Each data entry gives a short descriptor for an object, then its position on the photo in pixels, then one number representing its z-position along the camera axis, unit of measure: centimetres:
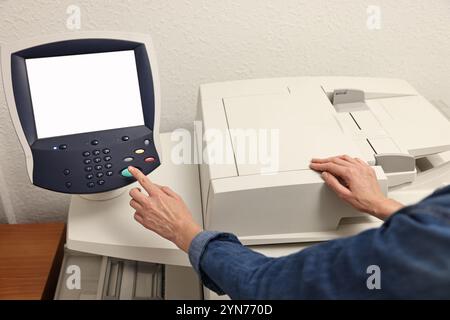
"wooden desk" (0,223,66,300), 100
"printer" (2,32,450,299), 68
